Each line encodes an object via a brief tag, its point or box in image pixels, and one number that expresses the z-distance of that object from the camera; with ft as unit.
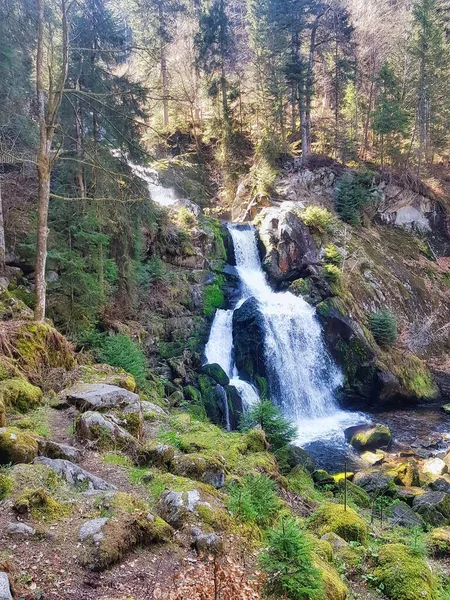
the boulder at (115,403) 21.03
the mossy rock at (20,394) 20.45
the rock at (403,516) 25.88
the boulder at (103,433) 18.67
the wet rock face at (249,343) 55.11
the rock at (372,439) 45.44
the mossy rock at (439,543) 20.26
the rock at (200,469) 17.79
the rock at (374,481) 33.81
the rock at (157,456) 18.35
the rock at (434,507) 28.53
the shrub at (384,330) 63.87
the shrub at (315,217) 71.41
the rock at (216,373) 49.46
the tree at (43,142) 26.40
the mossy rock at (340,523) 18.38
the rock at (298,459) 33.24
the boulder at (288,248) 67.87
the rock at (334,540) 16.84
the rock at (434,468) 39.91
